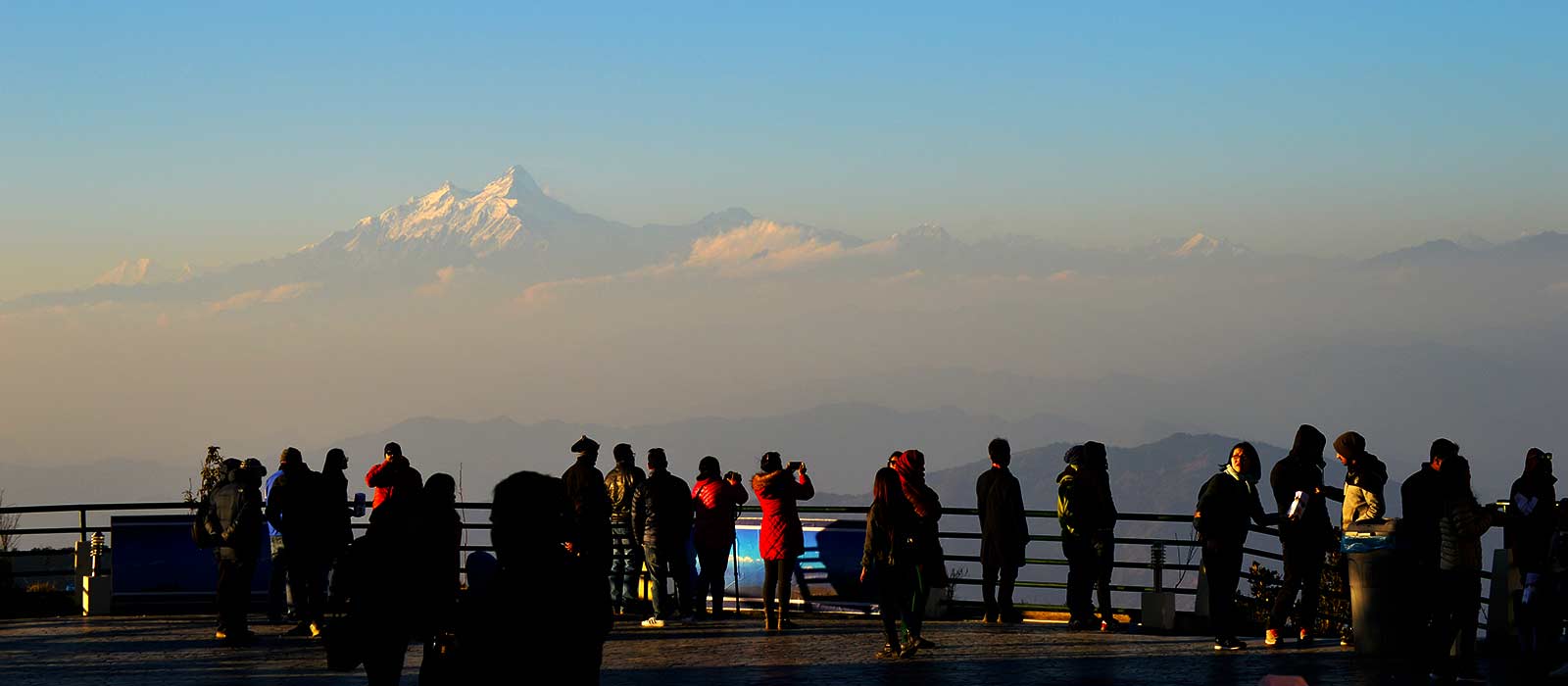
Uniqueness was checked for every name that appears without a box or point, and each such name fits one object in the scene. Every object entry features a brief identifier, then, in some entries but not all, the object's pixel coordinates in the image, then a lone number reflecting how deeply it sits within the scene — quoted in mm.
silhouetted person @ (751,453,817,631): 18500
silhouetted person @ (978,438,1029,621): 19141
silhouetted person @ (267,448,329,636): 18016
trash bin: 15328
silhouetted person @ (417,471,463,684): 6289
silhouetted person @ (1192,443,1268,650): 15852
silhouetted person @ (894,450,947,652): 16047
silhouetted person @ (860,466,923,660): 15750
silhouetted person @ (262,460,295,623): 18578
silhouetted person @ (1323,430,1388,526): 15242
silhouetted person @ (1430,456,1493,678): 14016
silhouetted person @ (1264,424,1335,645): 15773
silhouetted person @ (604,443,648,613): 19312
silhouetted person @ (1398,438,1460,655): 13961
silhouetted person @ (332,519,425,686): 8180
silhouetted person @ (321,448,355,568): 18109
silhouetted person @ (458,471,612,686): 5965
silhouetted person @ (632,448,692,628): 19062
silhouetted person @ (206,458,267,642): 17484
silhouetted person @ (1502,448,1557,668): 15781
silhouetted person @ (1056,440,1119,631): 18547
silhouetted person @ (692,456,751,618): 19781
